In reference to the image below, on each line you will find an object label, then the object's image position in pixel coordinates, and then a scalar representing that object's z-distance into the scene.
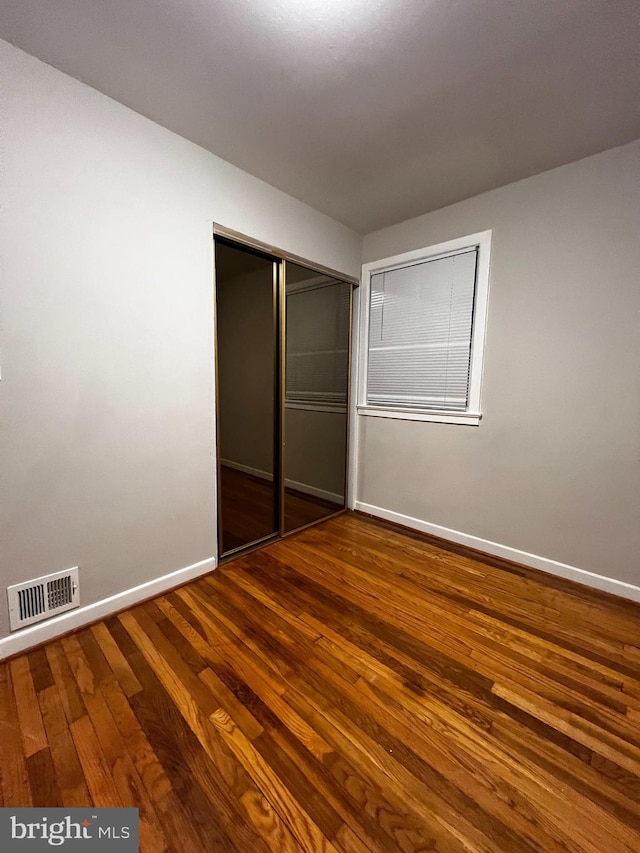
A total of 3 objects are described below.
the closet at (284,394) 2.62
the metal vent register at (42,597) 1.55
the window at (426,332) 2.57
